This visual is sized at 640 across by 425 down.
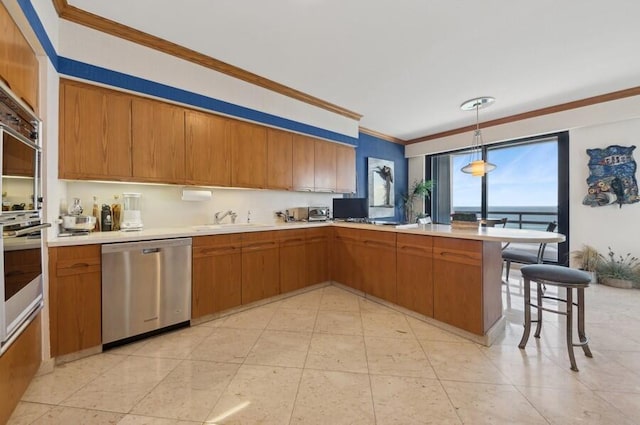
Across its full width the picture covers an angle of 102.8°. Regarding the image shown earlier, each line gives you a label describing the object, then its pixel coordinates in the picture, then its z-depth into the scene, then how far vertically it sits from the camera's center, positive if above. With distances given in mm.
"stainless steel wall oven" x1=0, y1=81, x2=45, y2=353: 1289 -45
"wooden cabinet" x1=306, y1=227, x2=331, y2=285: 3541 -626
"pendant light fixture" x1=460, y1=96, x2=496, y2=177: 3303 +1298
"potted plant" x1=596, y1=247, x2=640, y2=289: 3543 -847
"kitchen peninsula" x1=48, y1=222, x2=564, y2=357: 1973 -601
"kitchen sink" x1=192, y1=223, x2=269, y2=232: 2662 -178
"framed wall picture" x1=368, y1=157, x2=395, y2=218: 5312 +496
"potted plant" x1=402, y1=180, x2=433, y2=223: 5951 +286
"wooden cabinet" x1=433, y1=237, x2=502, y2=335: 2186 -657
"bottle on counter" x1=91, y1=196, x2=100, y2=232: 2459 -17
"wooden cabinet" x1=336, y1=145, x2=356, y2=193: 4391 +746
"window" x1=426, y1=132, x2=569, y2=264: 4238 +525
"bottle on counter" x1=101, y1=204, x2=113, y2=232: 2426 -69
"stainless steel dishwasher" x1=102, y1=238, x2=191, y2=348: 2076 -669
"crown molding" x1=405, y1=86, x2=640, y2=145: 3561 +1644
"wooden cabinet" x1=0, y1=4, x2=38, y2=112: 1326 +872
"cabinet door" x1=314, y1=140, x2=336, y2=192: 4070 +739
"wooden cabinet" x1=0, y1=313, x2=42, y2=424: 1307 -897
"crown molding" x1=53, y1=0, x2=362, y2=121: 2160 +1690
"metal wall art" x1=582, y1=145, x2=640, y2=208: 3609 +492
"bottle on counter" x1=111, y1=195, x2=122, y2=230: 2527 -37
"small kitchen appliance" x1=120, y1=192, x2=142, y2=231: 2500 -18
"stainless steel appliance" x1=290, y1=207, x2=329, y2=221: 4008 -46
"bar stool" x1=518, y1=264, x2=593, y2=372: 1883 -554
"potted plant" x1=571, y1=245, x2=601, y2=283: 3789 -732
